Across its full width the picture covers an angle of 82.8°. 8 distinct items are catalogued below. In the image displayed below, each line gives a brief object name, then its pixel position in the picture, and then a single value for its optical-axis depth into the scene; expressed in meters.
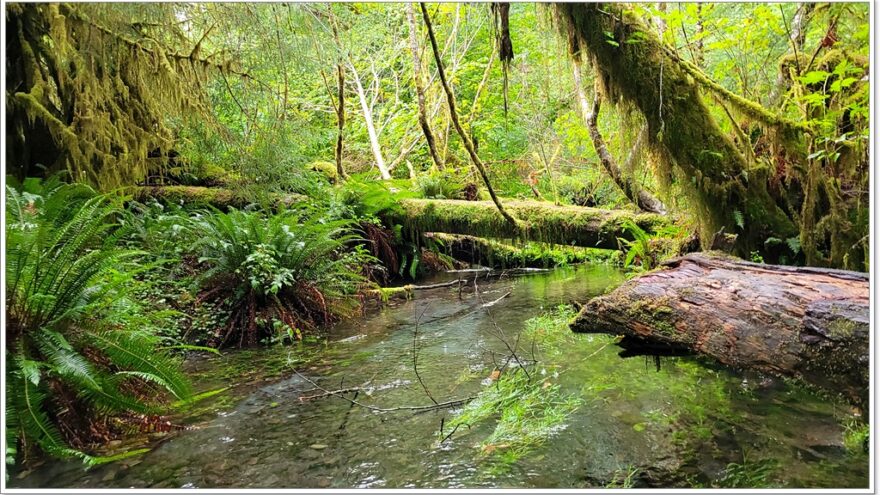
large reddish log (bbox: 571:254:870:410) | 2.22
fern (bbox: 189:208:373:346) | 5.11
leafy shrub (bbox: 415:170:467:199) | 8.88
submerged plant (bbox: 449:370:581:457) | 2.47
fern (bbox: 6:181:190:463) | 2.21
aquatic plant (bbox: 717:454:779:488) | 1.98
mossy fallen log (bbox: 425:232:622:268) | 9.84
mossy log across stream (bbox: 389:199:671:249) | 6.46
